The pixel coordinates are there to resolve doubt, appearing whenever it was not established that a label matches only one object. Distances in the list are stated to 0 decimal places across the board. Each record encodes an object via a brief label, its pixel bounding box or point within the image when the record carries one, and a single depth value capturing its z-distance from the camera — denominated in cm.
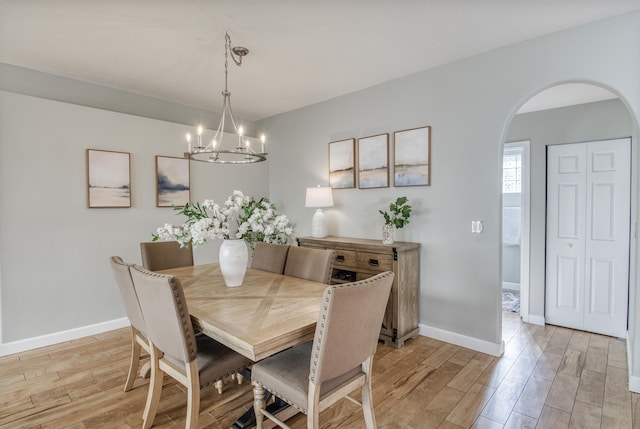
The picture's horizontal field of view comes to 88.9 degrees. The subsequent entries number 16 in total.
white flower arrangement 213
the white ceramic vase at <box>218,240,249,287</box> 225
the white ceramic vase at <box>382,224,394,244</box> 322
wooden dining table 146
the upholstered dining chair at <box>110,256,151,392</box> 197
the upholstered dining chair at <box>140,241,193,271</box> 288
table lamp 384
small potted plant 320
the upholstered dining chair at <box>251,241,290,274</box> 284
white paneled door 326
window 501
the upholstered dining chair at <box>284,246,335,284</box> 248
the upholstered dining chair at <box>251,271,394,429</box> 141
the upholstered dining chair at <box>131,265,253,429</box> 159
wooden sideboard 300
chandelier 235
